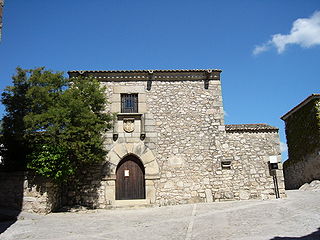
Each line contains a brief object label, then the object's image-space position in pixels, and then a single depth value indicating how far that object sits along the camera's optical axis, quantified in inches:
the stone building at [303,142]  464.8
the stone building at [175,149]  386.9
